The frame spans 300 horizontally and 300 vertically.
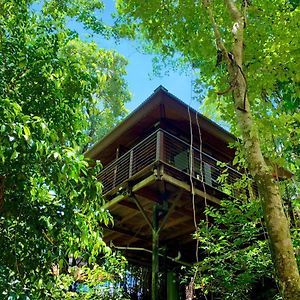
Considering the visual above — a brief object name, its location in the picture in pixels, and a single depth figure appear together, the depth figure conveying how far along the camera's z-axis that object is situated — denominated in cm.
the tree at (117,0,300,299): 302
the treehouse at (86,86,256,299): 804
